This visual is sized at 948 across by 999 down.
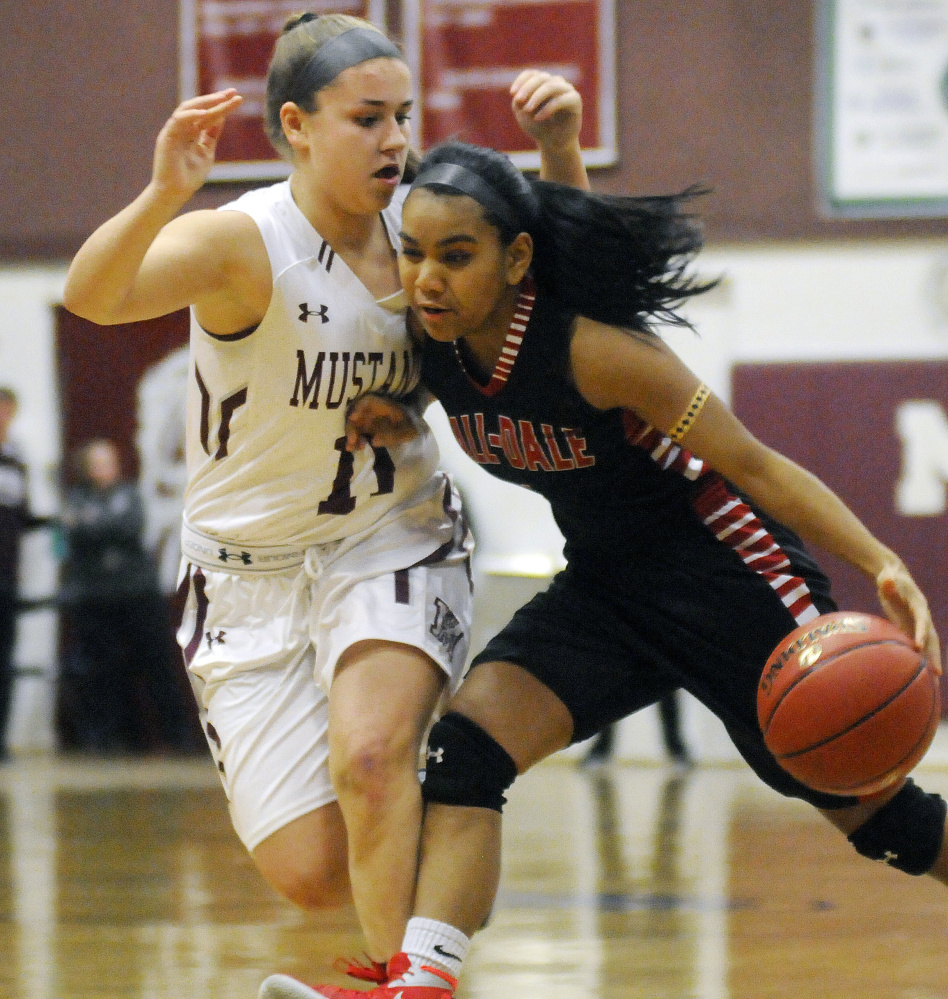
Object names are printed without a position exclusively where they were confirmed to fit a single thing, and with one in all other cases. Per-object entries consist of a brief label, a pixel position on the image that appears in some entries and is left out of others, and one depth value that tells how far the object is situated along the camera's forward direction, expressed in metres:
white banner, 15.87
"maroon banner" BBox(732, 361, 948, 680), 15.62
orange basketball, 5.17
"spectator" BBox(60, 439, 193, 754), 15.99
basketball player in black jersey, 5.26
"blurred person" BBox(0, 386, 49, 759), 15.23
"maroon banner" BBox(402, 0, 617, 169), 16.34
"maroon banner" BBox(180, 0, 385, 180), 16.87
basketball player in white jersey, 5.36
